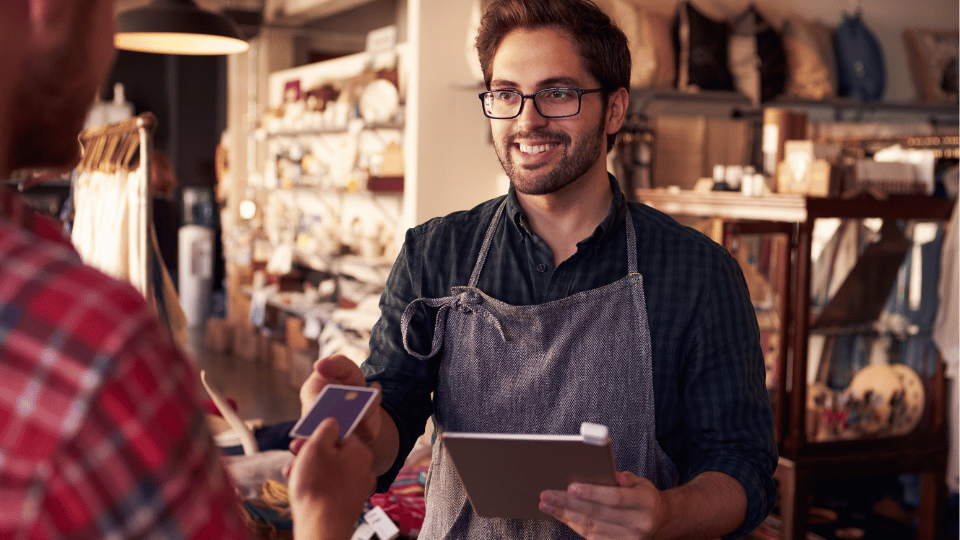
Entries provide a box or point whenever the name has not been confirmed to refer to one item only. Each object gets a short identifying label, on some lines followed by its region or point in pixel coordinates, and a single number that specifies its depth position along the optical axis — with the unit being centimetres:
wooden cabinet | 349
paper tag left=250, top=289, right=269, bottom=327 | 657
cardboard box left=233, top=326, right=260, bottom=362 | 766
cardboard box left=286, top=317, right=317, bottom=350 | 682
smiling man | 158
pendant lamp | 370
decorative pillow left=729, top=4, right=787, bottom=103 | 522
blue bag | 555
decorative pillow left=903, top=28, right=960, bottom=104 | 593
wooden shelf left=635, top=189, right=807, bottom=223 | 349
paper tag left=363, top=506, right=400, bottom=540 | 233
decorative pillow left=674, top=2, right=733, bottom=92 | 506
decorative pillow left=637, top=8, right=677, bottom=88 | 491
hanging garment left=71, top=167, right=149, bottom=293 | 283
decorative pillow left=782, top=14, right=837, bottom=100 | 536
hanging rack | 268
